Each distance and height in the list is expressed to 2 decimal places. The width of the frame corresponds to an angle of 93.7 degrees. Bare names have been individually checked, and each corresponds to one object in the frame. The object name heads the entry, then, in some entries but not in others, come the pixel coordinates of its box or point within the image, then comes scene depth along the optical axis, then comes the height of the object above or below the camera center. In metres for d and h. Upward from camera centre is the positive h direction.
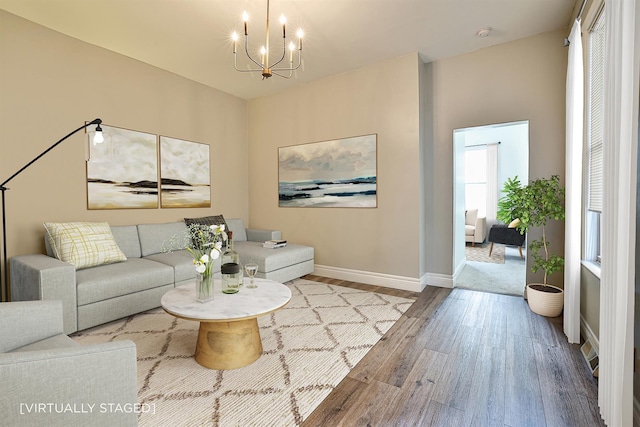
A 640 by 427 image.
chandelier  3.49 +1.84
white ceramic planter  2.87 -0.94
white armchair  6.90 -0.50
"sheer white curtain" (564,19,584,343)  2.44 +0.19
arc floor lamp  2.71 -0.65
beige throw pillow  2.74 -0.33
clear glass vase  2.08 -0.55
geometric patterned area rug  1.63 -1.09
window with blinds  2.23 +0.73
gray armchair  0.93 -0.61
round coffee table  1.90 -0.78
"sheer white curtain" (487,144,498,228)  7.26 +0.57
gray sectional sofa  2.38 -0.63
